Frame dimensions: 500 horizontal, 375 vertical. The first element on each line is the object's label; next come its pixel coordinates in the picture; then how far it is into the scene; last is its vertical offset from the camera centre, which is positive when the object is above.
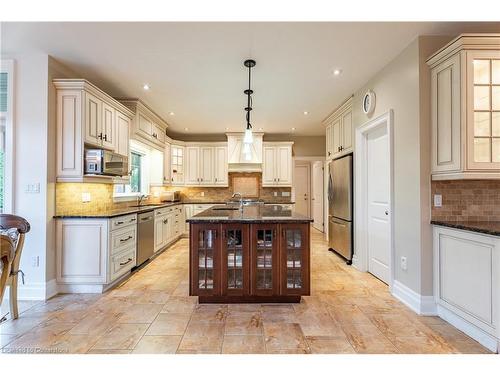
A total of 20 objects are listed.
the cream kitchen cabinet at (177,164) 6.52 +0.58
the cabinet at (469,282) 1.94 -0.75
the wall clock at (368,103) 3.51 +1.15
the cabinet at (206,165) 6.84 +0.58
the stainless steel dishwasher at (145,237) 4.03 -0.77
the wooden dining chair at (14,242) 2.42 -0.49
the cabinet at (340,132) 4.35 +1.01
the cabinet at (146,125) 4.48 +1.19
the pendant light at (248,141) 3.37 +0.59
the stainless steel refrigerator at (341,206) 4.21 -0.30
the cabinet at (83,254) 3.09 -0.76
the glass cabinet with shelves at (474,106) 2.25 +0.70
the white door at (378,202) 3.37 -0.19
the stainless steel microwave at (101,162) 3.19 +0.31
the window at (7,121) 2.92 +0.72
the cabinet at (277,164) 6.73 +0.60
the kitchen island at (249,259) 2.73 -0.72
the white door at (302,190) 8.20 -0.06
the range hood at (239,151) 6.67 +0.92
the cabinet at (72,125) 3.11 +0.73
